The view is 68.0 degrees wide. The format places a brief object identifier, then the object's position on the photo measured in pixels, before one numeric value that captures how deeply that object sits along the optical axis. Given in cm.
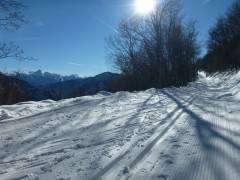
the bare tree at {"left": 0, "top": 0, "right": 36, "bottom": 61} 581
